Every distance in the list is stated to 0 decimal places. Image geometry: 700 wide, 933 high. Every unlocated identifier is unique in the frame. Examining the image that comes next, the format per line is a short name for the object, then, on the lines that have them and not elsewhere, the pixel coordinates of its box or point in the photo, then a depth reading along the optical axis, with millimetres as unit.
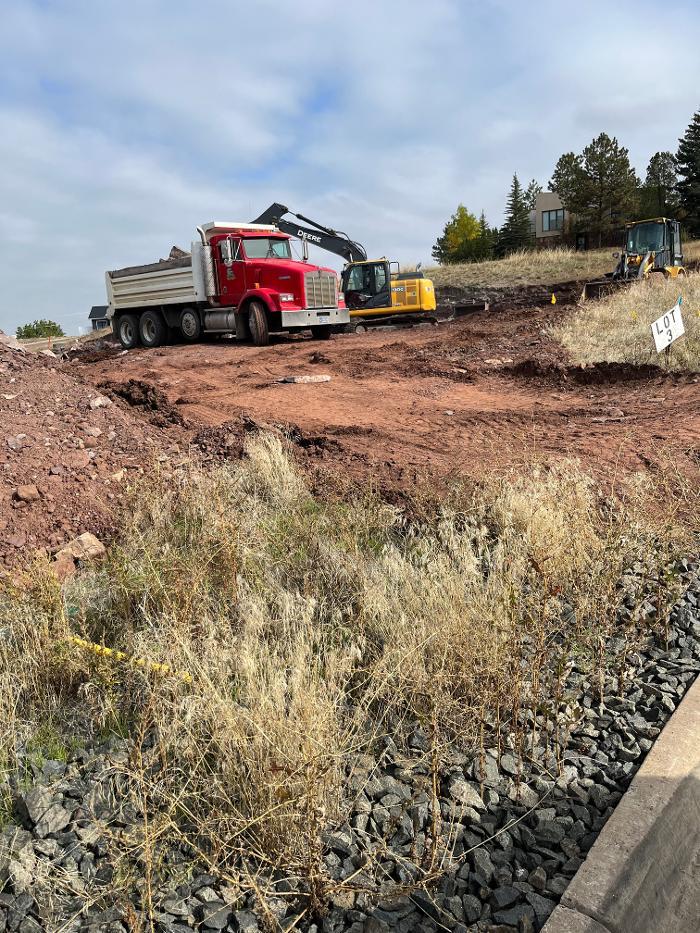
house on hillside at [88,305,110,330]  67938
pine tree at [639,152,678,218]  51241
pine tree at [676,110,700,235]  45344
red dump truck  16094
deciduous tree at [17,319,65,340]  64525
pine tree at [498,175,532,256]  54844
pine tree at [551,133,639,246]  46781
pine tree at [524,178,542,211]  64200
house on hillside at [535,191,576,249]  58031
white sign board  8891
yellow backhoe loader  20719
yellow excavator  21047
